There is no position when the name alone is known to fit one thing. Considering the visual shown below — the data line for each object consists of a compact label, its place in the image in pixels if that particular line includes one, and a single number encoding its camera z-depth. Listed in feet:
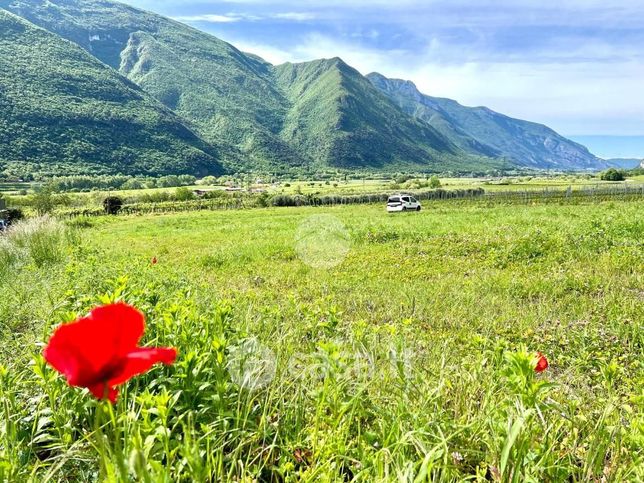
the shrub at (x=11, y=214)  122.42
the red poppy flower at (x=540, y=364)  6.77
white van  116.04
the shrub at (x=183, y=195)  255.91
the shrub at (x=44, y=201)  161.91
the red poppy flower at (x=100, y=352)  3.09
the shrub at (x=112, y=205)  185.60
